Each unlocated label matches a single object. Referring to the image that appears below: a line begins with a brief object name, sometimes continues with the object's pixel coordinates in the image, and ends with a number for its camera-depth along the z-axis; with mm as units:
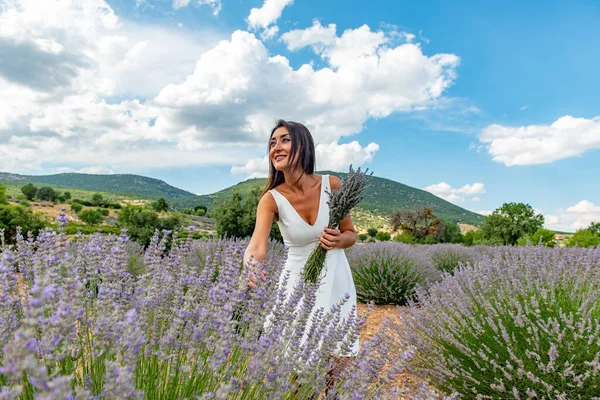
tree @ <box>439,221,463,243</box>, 40794
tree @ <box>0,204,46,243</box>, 11789
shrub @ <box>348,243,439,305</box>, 6762
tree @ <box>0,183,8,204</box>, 27259
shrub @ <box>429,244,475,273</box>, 9555
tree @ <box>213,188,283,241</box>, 11695
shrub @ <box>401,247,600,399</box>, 2488
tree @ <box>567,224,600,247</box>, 16078
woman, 2502
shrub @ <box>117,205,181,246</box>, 11598
